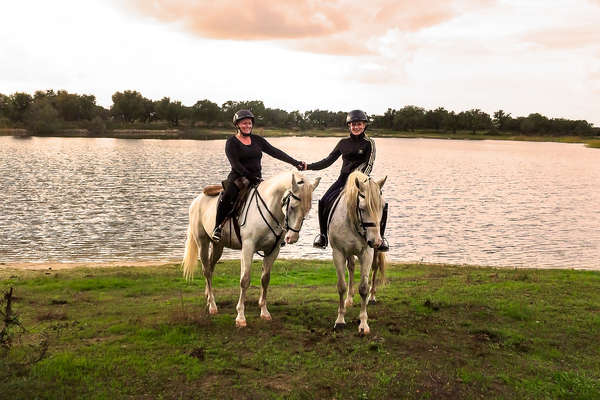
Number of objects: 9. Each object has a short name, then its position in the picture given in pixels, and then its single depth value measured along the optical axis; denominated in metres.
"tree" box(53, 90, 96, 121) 161.62
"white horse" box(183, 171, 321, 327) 7.41
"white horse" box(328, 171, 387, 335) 7.50
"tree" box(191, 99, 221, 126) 185.50
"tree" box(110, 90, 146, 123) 169.50
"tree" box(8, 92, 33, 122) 155.50
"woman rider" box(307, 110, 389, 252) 8.80
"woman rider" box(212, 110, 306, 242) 8.70
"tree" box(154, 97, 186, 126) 173.38
